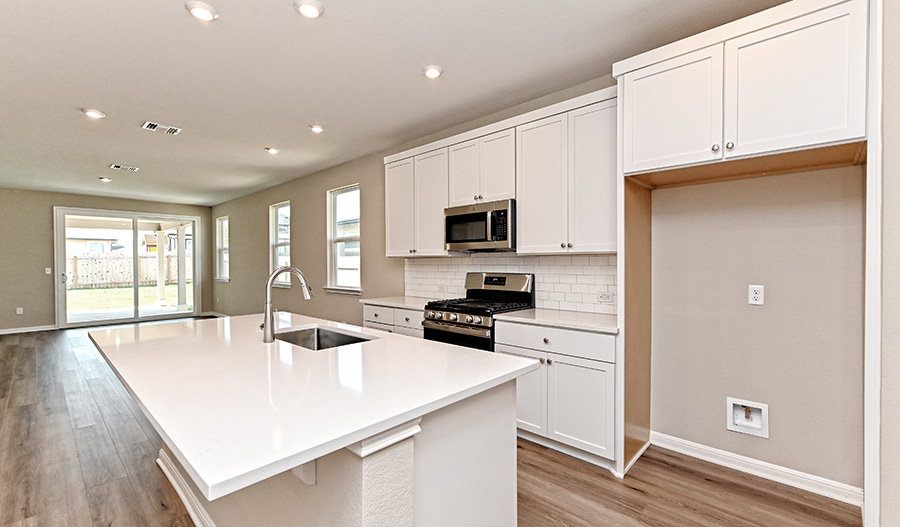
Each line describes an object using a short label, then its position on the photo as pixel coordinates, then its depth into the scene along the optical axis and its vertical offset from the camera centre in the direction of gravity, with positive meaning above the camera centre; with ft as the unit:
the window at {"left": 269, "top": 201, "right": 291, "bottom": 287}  21.68 +1.35
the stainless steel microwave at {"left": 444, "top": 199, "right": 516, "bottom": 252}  9.97 +0.91
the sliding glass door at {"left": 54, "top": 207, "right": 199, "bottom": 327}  24.63 -0.31
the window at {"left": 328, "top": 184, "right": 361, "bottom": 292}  17.22 +0.97
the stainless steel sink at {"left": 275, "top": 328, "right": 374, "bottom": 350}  7.47 -1.45
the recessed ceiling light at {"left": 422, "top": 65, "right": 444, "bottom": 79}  9.03 +4.27
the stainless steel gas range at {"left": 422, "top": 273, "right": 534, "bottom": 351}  9.53 -1.13
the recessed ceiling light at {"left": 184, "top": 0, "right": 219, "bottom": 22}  6.73 +4.24
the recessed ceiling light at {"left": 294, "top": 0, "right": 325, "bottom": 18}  6.73 +4.27
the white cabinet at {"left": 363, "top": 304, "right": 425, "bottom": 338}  11.37 -1.75
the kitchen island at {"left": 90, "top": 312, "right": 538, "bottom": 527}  2.98 -1.29
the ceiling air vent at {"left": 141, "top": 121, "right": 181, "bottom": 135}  12.58 +4.23
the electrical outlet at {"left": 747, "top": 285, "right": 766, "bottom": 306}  7.47 -0.64
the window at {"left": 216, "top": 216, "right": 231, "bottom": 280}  28.37 +0.89
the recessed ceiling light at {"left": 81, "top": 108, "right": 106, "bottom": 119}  11.28 +4.18
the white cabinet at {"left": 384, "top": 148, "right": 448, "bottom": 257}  11.92 +1.78
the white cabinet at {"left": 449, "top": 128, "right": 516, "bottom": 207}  10.05 +2.41
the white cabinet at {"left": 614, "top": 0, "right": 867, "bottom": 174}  5.46 +2.60
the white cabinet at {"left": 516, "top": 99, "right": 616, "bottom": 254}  8.27 +1.72
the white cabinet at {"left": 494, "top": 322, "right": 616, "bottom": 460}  7.64 -2.75
